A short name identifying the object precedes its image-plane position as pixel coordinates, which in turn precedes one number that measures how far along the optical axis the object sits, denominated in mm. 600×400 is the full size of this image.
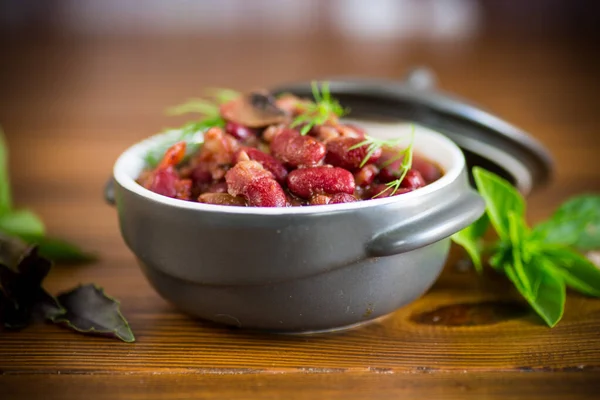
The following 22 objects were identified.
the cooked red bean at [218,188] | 344
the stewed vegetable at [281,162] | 334
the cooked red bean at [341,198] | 332
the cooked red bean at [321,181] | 333
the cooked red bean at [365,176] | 345
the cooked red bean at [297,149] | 342
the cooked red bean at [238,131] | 362
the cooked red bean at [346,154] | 344
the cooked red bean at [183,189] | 348
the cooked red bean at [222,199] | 336
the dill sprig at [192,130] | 378
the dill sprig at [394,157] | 341
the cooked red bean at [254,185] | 328
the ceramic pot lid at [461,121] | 406
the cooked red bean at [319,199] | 331
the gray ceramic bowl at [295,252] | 320
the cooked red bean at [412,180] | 344
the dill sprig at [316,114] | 359
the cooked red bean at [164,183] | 346
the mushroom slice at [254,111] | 367
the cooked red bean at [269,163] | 343
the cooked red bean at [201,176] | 355
